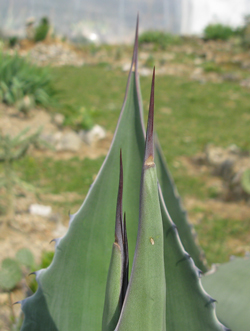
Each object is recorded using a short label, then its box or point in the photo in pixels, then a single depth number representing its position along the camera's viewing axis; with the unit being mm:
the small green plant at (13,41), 12141
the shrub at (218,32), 13484
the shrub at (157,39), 12859
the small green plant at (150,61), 10274
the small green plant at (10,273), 1392
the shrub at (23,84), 5238
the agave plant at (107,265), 691
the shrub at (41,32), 12109
